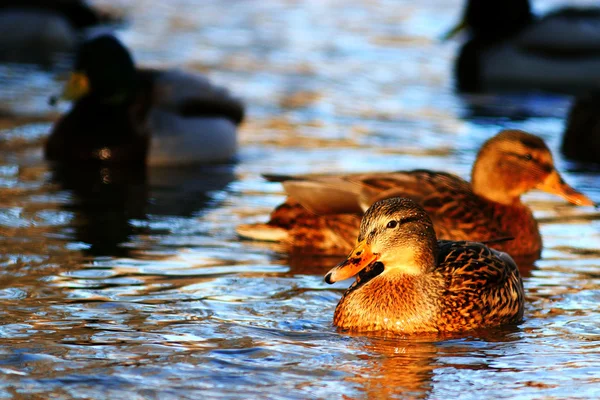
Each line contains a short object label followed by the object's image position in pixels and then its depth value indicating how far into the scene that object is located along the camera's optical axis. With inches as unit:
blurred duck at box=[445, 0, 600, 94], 665.6
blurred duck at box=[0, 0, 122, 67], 698.2
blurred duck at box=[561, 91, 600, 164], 485.7
